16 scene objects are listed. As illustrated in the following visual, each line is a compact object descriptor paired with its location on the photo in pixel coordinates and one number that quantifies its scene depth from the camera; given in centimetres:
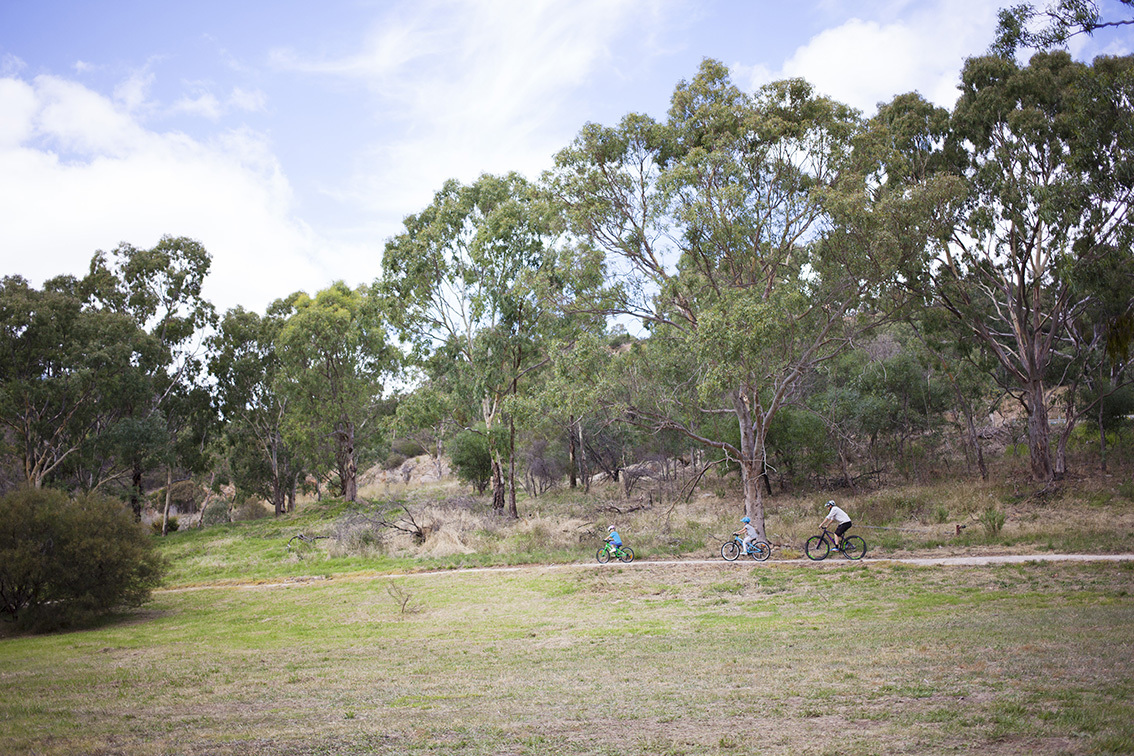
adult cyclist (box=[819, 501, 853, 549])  1850
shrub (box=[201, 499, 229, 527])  5006
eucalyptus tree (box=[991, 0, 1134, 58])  1372
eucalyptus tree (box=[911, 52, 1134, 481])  2211
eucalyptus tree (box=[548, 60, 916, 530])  2042
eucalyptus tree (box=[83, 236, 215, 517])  4019
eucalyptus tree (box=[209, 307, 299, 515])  4806
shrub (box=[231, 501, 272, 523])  5134
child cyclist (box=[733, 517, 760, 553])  1967
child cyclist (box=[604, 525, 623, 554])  2095
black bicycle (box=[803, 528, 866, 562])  1877
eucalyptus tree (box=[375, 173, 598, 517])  3148
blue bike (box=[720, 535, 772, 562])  1947
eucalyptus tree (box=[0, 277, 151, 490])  3581
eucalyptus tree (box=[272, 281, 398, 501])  4184
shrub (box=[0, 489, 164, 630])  1606
